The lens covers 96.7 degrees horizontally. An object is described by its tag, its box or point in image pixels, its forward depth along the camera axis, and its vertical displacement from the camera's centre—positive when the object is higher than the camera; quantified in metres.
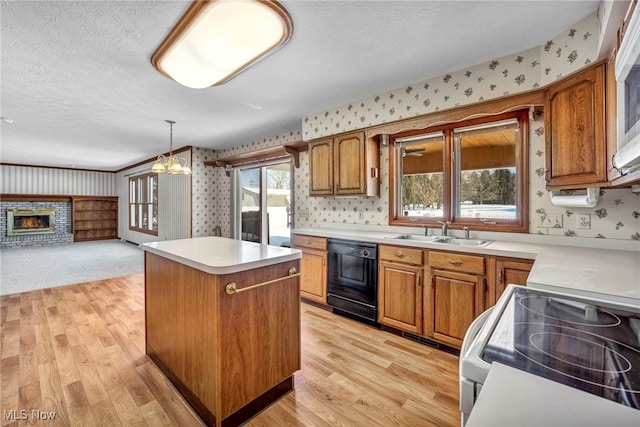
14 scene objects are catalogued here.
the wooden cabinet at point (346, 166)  3.24 +0.54
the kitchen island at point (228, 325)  1.55 -0.69
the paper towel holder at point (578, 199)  1.96 +0.08
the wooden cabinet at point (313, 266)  3.29 -0.66
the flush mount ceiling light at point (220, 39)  1.69 +1.19
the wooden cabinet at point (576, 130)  1.68 +0.51
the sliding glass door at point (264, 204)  4.85 +0.14
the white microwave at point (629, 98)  0.98 +0.46
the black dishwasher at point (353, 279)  2.84 -0.72
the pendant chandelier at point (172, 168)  3.44 +0.54
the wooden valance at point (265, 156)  4.22 +0.95
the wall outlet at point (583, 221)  2.15 -0.08
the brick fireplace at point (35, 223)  8.02 -0.33
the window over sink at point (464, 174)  2.53 +0.37
